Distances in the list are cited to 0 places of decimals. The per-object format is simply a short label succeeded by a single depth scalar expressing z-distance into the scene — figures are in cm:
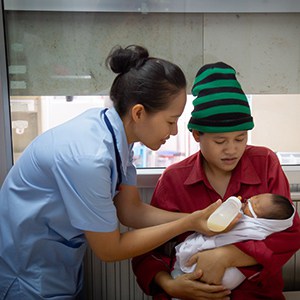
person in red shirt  128
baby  125
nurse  115
